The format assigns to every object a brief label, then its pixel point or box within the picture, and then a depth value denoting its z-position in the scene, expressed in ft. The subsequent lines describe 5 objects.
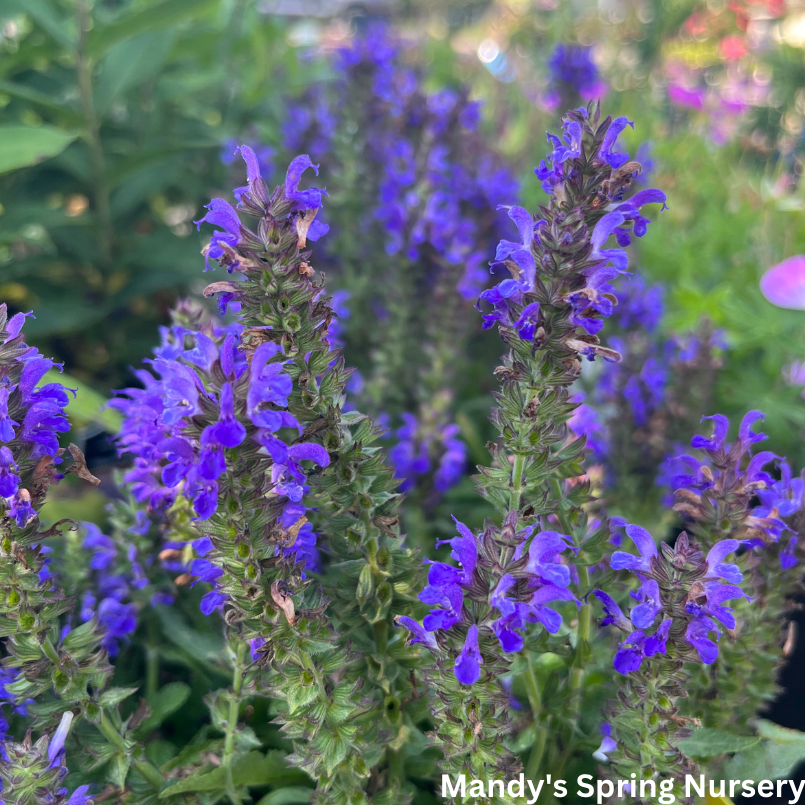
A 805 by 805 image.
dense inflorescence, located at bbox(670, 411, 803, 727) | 1.22
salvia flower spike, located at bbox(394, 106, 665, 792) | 1.09
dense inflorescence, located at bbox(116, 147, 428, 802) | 1.07
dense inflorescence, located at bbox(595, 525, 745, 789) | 1.12
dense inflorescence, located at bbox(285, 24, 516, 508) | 1.79
